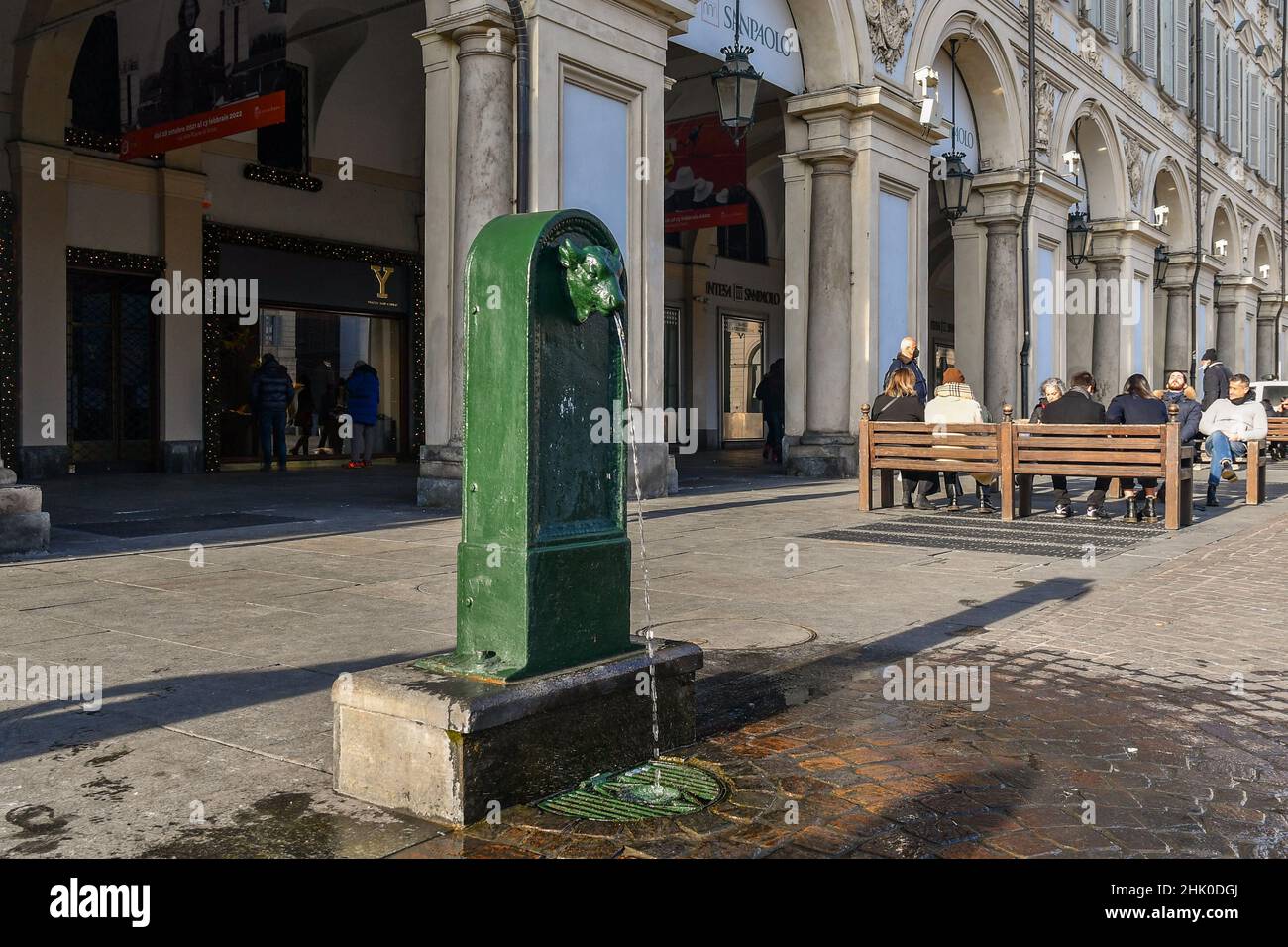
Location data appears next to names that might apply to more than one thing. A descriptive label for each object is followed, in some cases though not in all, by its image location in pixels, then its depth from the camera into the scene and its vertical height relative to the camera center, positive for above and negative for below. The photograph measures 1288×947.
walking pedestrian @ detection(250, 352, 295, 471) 17.58 +0.70
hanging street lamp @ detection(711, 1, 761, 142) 12.70 +3.89
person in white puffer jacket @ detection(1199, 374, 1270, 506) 13.34 +0.22
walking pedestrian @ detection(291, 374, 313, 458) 20.17 +0.50
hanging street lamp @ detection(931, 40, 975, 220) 18.02 +4.00
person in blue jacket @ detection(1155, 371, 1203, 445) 12.90 +0.31
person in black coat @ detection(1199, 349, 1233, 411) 18.83 +1.01
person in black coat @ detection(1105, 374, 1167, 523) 10.93 +0.31
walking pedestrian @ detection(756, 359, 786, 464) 21.20 +0.75
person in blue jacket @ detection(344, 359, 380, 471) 18.83 +0.59
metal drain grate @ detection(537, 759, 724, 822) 3.07 -0.97
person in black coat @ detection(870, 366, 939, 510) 12.05 +0.34
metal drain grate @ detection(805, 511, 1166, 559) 8.84 -0.76
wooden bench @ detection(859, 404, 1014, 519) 11.09 -0.07
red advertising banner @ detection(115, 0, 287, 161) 13.23 +4.61
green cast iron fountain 3.22 +0.00
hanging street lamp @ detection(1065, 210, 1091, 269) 23.06 +4.12
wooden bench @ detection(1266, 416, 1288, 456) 20.14 +0.22
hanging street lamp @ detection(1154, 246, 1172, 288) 29.08 +4.51
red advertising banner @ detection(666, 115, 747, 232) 18.22 +4.27
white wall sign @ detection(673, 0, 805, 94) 14.23 +5.31
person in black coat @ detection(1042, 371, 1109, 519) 11.20 +0.28
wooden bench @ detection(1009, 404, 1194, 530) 10.20 -0.11
